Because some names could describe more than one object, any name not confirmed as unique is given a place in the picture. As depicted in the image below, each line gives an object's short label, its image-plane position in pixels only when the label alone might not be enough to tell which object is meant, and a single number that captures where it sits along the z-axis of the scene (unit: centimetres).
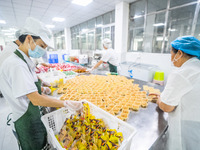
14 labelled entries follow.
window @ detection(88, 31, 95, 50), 713
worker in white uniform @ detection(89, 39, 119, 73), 299
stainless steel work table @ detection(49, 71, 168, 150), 83
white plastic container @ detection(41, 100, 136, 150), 69
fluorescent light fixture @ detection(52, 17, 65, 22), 626
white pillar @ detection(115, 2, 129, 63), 426
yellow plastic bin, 355
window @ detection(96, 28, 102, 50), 633
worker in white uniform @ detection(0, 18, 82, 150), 81
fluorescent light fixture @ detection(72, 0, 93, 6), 395
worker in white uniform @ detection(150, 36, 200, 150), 84
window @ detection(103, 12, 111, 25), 545
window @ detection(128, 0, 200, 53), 311
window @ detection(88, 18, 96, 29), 666
